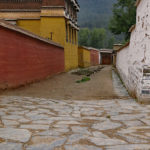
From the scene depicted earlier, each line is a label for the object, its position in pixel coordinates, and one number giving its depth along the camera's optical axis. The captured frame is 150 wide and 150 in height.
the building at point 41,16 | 18.14
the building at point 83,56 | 28.32
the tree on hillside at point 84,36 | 67.44
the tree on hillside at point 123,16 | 34.22
